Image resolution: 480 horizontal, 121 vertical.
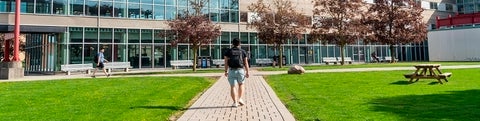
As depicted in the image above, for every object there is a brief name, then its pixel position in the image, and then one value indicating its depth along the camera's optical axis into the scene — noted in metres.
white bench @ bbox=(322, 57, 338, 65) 40.64
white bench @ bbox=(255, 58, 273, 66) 38.59
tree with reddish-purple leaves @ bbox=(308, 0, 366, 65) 33.75
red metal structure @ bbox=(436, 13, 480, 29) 41.05
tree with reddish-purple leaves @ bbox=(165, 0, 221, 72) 26.28
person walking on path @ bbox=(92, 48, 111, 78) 21.66
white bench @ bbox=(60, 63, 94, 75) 26.73
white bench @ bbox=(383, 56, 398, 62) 48.14
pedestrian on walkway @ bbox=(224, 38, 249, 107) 9.51
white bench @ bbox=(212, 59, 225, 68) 35.72
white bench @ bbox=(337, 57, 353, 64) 43.37
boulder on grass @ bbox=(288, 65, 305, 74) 21.94
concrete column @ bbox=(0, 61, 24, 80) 21.12
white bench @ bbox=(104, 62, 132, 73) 29.06
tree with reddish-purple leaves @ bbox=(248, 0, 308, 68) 29.92
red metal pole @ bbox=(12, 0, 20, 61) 22.11
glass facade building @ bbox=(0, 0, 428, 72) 30.36
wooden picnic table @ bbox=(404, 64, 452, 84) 15.48
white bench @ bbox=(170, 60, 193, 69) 33.44
